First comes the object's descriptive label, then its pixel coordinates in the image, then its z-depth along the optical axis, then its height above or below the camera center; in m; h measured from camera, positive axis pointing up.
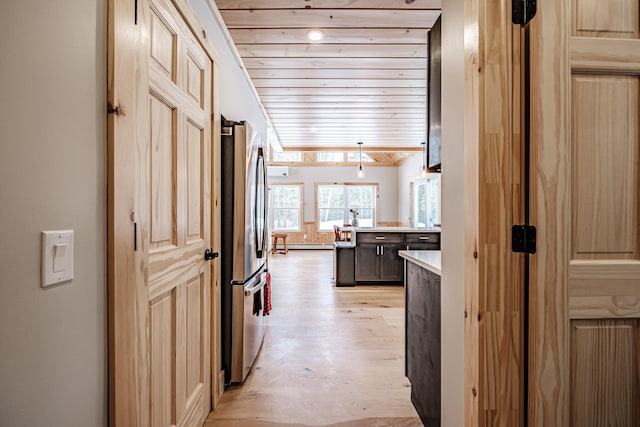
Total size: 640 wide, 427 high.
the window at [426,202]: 7.33 +0.29
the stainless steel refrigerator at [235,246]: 2.20 -0.22
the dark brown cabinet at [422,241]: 5.28 -0.44
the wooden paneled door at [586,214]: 1.04 +0.00
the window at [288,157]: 10.64 +1.83
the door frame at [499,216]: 1.08 -0.01
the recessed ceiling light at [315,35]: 2.51 +1.37
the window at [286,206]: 10.64 +0.24
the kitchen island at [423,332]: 1.60 -0.65
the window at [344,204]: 10.66 +0.31
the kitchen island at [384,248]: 5.29 -0.55
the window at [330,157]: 10.62 +1.82
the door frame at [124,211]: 0.92 +0.01
